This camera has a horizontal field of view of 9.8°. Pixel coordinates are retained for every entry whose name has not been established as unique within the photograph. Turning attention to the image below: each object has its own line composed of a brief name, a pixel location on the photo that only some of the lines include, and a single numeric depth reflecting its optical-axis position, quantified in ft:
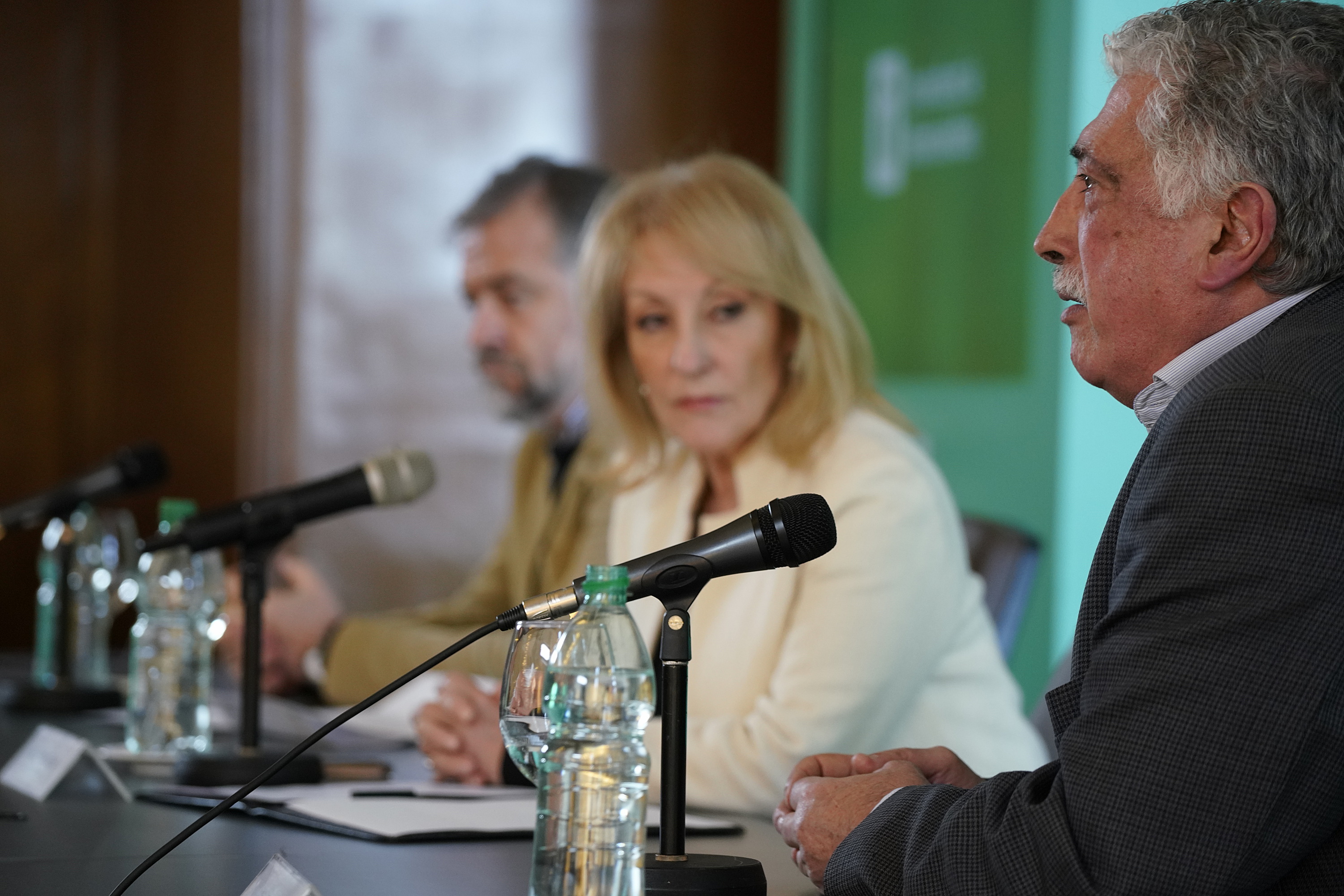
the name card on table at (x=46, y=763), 17.84
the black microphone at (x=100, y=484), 21.34
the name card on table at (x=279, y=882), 15.97
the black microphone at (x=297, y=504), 18.03
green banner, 27.53
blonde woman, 18.12
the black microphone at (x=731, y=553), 16.20
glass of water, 16.39
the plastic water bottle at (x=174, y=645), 19.00
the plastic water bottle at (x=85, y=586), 22.82
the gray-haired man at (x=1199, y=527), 15.78
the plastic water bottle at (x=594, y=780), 15.82
